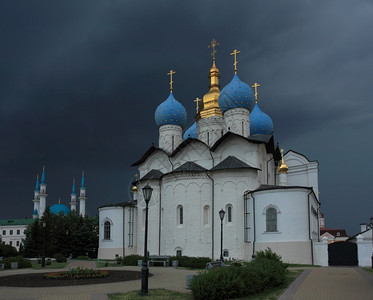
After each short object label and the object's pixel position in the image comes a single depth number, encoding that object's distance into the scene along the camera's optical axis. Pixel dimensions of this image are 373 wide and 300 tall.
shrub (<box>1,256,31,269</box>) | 22.79
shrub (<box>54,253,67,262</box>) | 31.39
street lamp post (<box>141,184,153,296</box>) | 10.79
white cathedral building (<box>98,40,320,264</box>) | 25.66
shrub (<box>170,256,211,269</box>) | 21.31
